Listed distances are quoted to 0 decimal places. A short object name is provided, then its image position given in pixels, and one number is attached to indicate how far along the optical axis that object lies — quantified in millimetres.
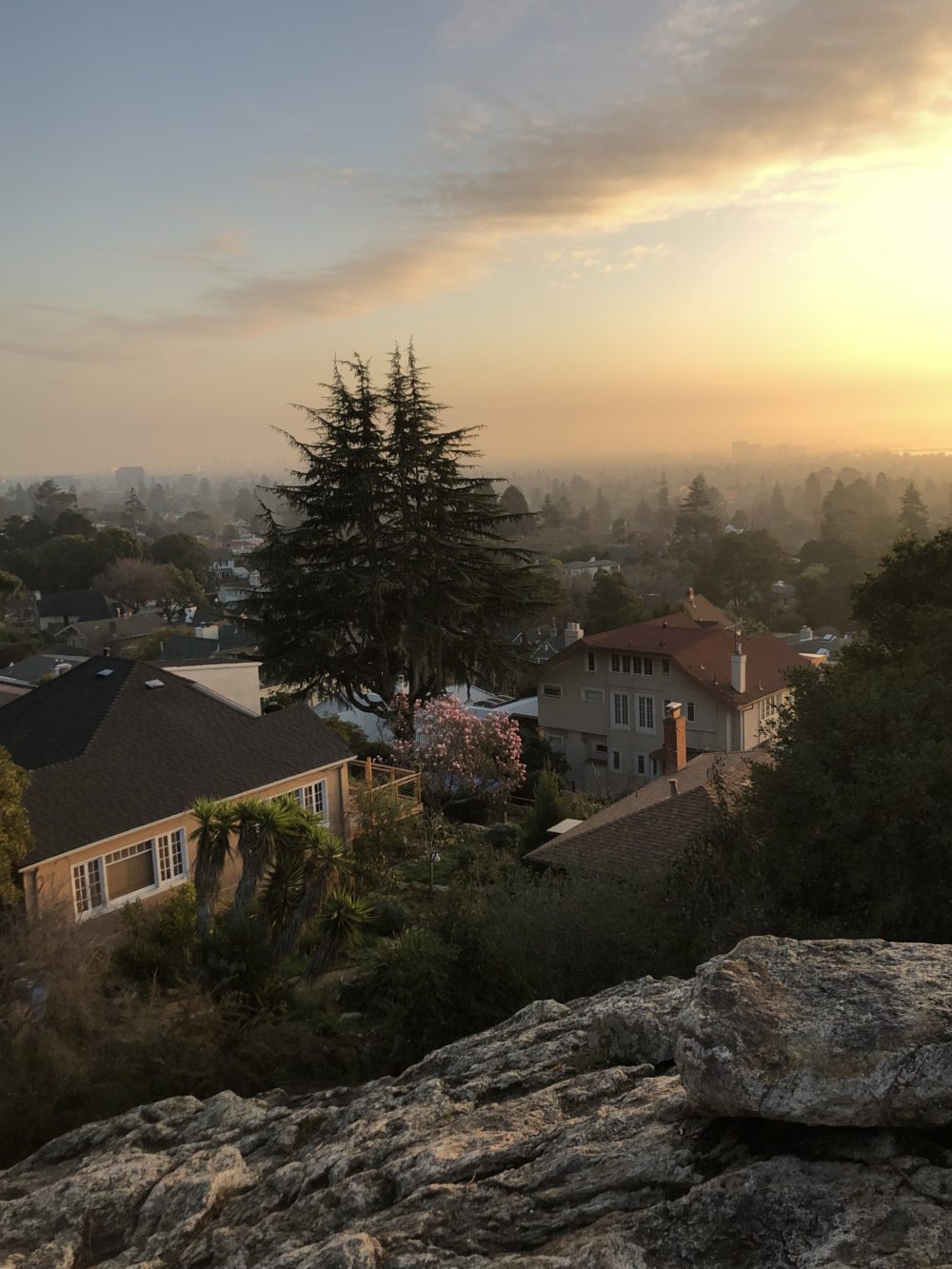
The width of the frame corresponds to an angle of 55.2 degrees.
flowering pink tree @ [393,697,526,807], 25203
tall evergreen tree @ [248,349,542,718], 29922
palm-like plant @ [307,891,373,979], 13578
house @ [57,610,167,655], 67312
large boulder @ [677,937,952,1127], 4441
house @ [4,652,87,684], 46281
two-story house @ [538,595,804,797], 34156
